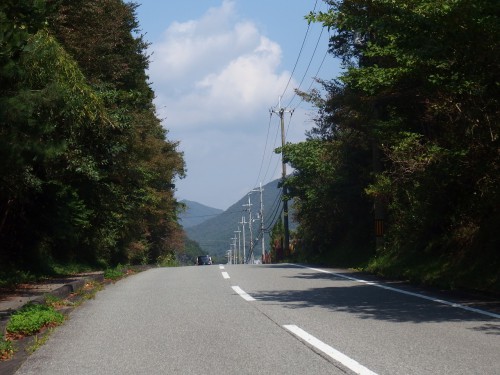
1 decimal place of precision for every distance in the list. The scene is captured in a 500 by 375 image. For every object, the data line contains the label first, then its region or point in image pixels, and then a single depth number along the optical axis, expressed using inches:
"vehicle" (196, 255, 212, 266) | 2651.8
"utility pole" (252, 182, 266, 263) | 3142.2
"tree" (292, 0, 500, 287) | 503.5
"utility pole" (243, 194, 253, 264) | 3842.0
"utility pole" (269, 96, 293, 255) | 1946.5
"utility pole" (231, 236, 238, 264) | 5444.9
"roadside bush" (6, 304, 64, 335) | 403.5
